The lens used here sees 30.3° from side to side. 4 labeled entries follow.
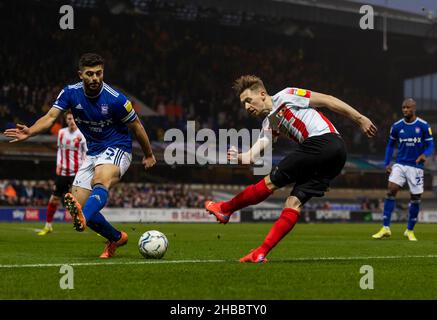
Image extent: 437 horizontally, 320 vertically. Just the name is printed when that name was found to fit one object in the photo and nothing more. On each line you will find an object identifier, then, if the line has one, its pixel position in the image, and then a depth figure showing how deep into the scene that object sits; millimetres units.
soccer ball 9180
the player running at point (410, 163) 15891
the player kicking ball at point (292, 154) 8320
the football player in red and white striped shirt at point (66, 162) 17031
